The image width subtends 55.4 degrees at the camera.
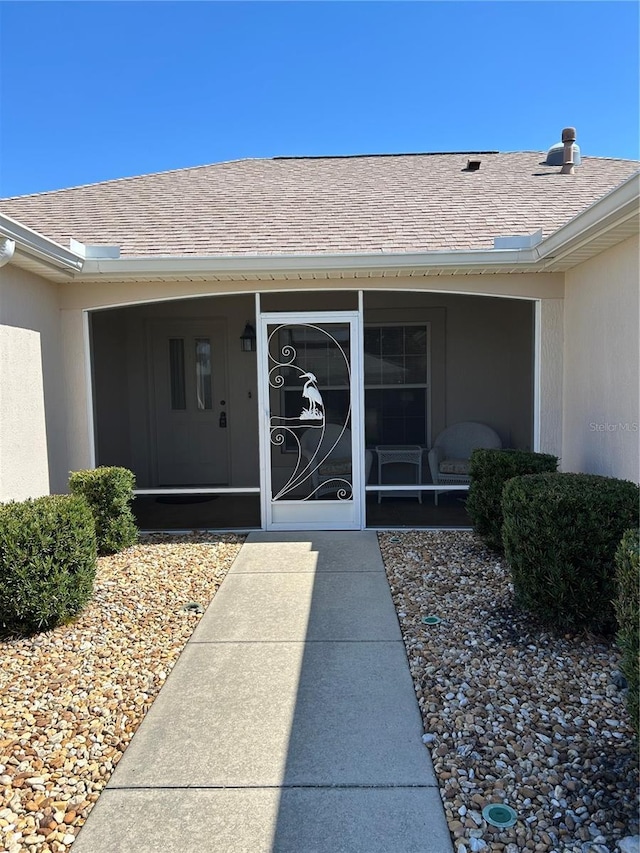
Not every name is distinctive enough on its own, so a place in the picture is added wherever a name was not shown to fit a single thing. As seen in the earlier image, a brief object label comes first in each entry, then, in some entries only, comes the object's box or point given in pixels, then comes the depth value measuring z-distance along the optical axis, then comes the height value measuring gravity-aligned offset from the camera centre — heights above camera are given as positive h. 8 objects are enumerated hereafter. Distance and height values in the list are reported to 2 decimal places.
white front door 9.75 -0.22
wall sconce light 9.41 +0.78
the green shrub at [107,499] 6.05 -1.07
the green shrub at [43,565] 4.06 -1.18
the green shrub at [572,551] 3.92 -1.09
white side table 8.62 -0.98
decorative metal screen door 6.94 -0.52
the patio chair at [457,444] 8.35 -0.83
